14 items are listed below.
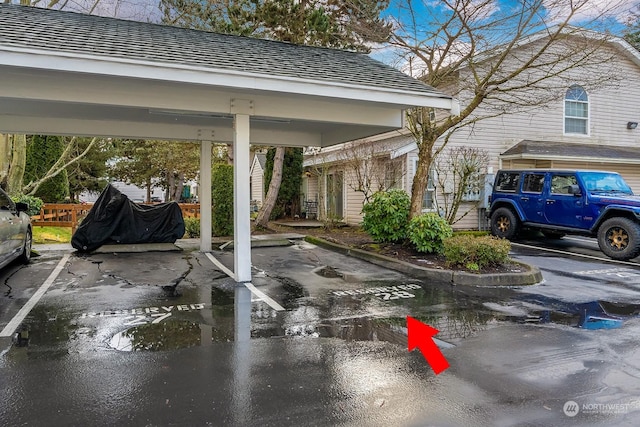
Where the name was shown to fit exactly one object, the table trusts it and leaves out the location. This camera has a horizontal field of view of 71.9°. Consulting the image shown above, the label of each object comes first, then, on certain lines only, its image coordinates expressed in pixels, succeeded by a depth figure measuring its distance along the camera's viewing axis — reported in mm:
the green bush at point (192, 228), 14523
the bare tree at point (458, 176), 14547
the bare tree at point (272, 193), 17391
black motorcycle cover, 11172
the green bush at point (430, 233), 9180
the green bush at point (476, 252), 8023
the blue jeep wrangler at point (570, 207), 10336
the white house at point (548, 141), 15289
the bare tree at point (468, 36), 9656
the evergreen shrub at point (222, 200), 14211
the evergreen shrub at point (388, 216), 10109
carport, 6016
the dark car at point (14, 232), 7453
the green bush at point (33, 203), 12753
